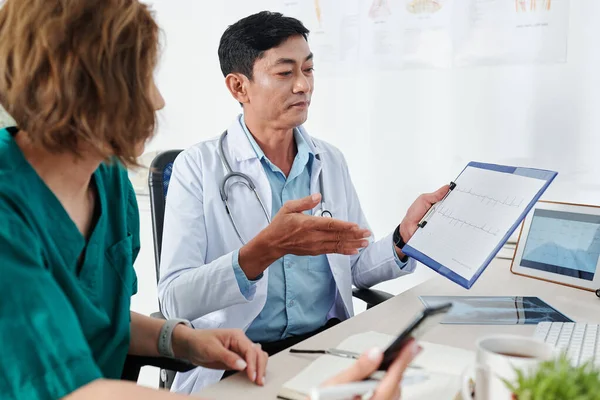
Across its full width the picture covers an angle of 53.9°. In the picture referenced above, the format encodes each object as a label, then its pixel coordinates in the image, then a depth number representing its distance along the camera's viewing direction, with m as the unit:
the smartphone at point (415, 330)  0.63
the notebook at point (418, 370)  0.88
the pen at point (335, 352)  1.01
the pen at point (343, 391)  0.60
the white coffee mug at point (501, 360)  0.64
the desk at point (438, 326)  0.94
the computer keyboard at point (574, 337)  0.99
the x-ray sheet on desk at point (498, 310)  1.22
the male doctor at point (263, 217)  1.40
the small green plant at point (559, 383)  0.53
